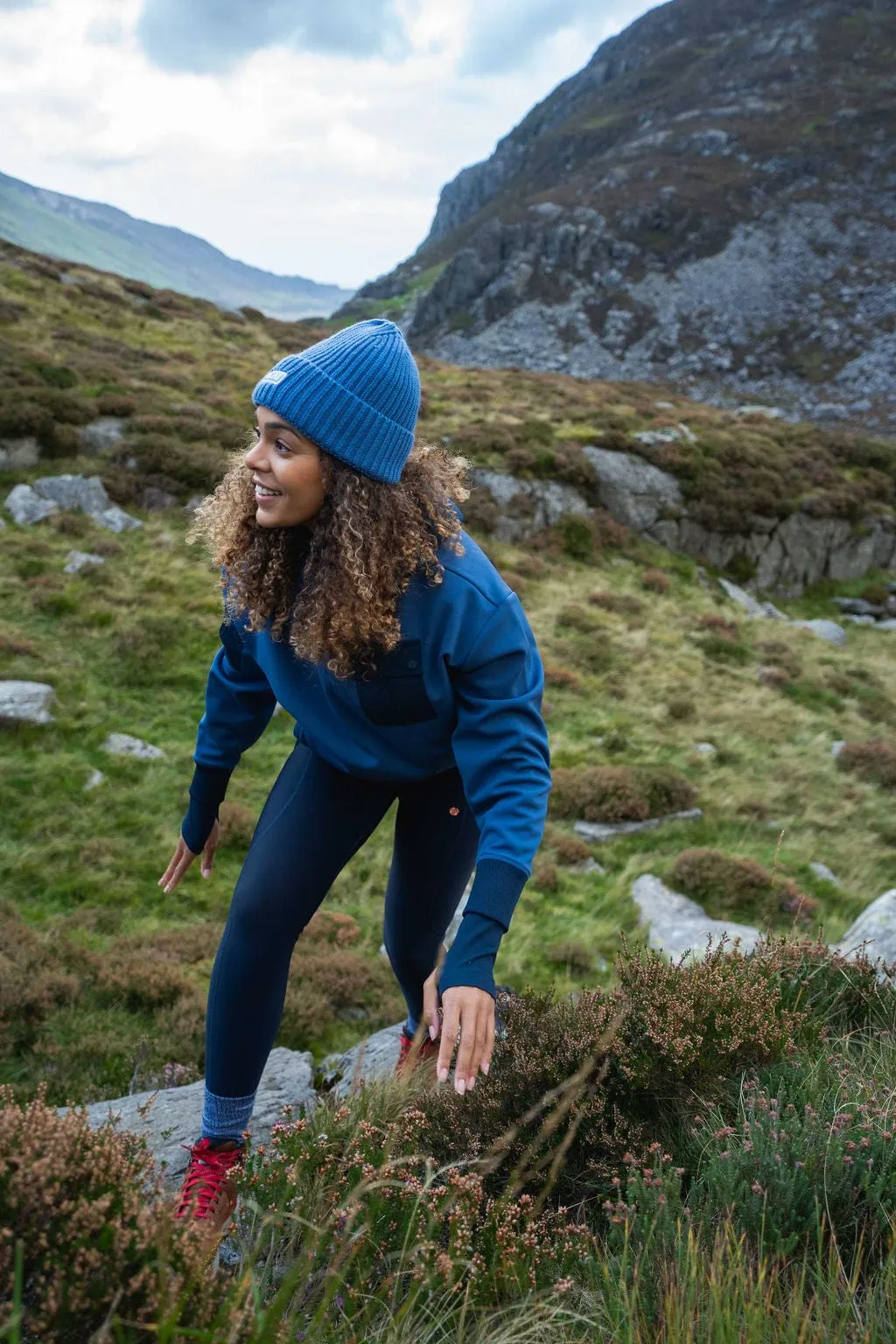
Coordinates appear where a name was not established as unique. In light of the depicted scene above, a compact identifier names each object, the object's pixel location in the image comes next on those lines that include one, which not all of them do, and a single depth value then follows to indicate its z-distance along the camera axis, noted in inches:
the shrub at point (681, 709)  433.4
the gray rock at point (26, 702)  311.1
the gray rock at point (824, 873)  284.2
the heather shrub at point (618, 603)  581.9
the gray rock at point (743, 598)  676.1
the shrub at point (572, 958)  224.2
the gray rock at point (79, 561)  446.6
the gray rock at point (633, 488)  737.0
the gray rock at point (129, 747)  311.4
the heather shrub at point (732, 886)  252.7
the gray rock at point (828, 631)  637.9
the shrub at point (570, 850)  288.0
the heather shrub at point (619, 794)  317.1
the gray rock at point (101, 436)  575.2
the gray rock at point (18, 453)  525.7
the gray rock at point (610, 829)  307.1
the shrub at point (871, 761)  377.5
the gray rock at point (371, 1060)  136.1
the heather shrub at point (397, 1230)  65.6
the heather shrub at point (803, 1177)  74.0
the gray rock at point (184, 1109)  110.2
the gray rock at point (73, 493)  515.8
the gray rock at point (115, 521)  508.4
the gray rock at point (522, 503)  668.7
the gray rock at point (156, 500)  542.9
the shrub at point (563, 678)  448.1
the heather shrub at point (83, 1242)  52.5
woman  88.3
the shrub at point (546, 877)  270.4
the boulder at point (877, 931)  169.3
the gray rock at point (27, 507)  488.4
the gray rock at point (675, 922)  220.4
